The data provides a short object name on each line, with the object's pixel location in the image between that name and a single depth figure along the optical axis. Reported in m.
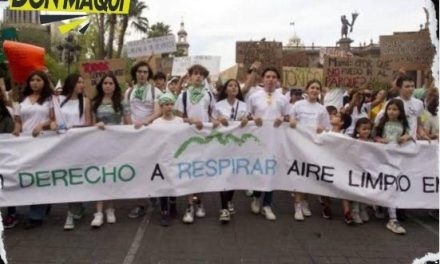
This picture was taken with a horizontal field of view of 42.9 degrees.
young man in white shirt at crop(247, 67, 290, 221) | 6.85
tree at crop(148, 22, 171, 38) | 66.86
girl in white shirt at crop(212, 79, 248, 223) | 6.79
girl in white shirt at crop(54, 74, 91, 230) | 6.50
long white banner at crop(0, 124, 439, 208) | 6.42
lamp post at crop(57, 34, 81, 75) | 30.57
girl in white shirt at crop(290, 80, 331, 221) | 6.85
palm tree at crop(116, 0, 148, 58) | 38.00
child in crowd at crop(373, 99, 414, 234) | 6.71
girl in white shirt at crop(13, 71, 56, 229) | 6.35
